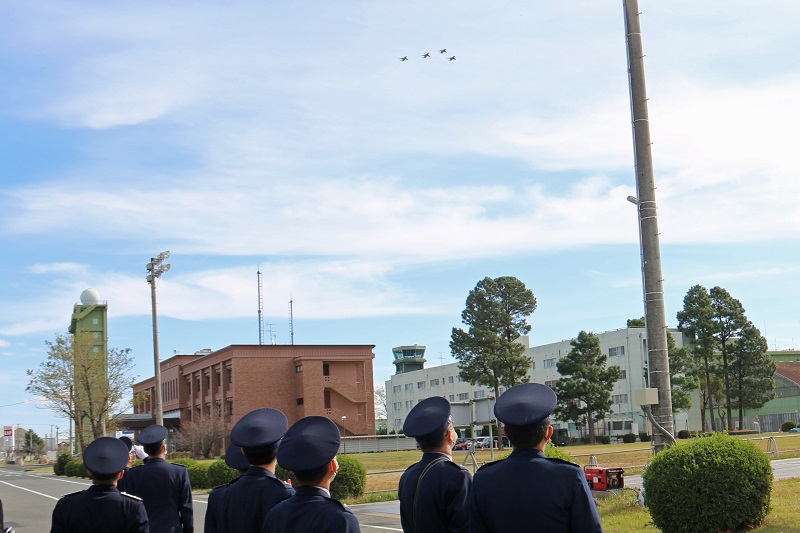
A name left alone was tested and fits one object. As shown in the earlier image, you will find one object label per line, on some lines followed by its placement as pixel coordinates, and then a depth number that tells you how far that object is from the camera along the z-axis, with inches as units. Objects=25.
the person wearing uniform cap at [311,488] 161.5
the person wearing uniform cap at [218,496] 224.9
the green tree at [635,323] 3634.4
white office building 3244.3
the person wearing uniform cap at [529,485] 162.1
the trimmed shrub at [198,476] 1417.3
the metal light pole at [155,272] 1333.7
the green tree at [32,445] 6337.1
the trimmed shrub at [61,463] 2460.6
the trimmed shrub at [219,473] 1258.0
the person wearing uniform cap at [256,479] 213.2
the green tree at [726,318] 2957.7
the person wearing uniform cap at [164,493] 318.3
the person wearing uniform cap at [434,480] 216.5
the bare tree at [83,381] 2372.0
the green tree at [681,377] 2829.7
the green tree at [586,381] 2866.6
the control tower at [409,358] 4963.1
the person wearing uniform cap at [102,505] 244.5
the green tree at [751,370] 2972.4
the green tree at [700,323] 2935.5
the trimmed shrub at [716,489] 488.7
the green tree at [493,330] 2866.6
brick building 3319.4
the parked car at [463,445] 3075.1
